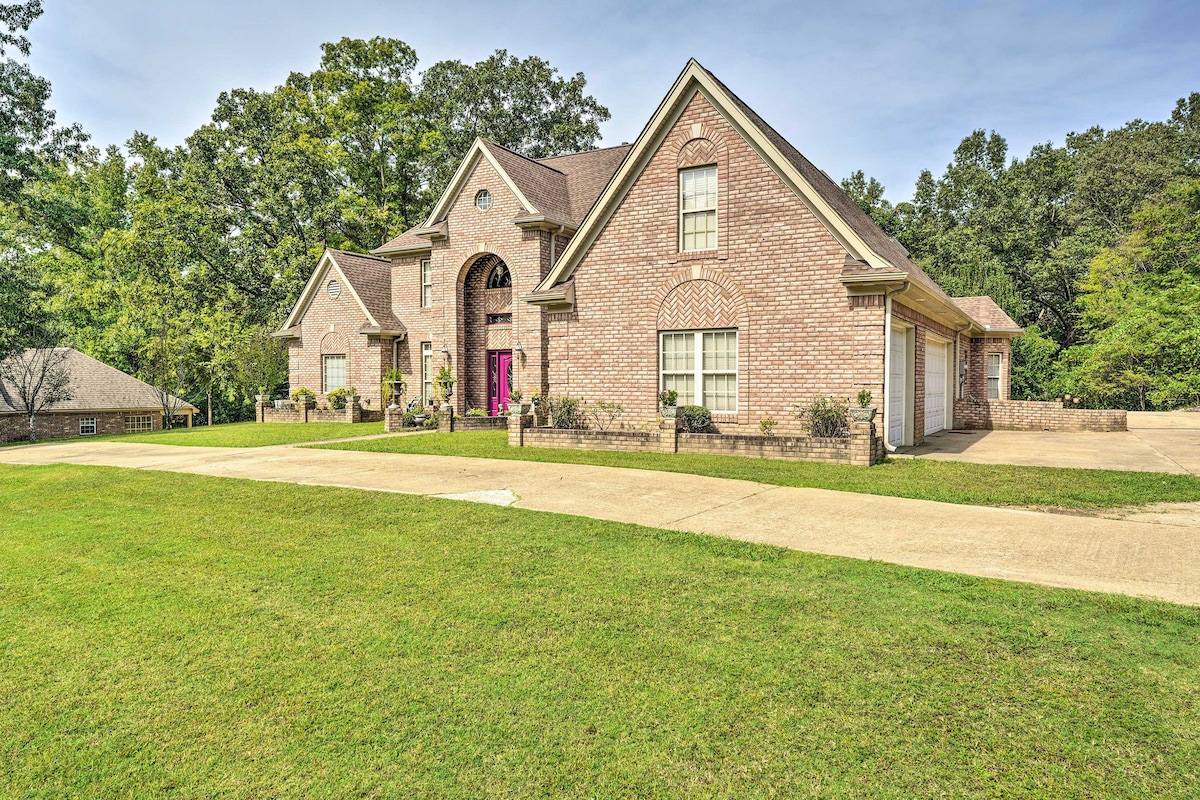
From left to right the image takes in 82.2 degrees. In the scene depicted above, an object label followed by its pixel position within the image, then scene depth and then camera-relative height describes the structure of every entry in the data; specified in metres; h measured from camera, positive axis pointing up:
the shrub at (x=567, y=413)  16.75 -0.47
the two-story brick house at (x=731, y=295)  14.08 +2.17
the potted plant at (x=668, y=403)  14.04 -0.20
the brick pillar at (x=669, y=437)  13.94 -0.89
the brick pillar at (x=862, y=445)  12.40 -0.94
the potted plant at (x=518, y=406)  15.82 -0.27
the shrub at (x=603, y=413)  16.38 -0.46
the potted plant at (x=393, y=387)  25.81 +0.29
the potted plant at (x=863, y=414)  12.47 -0.39
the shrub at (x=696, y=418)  15.07 -0.54
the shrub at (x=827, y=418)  13.90 -0.51
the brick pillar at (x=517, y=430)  15.69 -0.83
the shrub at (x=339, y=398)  27.25 -0.13
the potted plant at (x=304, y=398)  27.28 -0.12
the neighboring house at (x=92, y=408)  27.20 -0.52
